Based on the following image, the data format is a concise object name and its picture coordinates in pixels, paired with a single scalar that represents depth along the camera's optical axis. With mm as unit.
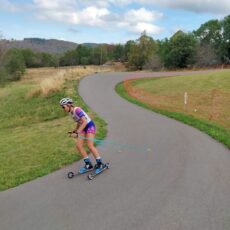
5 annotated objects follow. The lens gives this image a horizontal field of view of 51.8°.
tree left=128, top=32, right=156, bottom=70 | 51456
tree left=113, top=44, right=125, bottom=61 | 87515
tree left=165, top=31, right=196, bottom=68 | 40814
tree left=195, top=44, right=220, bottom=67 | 40775
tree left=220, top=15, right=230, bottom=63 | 46833
